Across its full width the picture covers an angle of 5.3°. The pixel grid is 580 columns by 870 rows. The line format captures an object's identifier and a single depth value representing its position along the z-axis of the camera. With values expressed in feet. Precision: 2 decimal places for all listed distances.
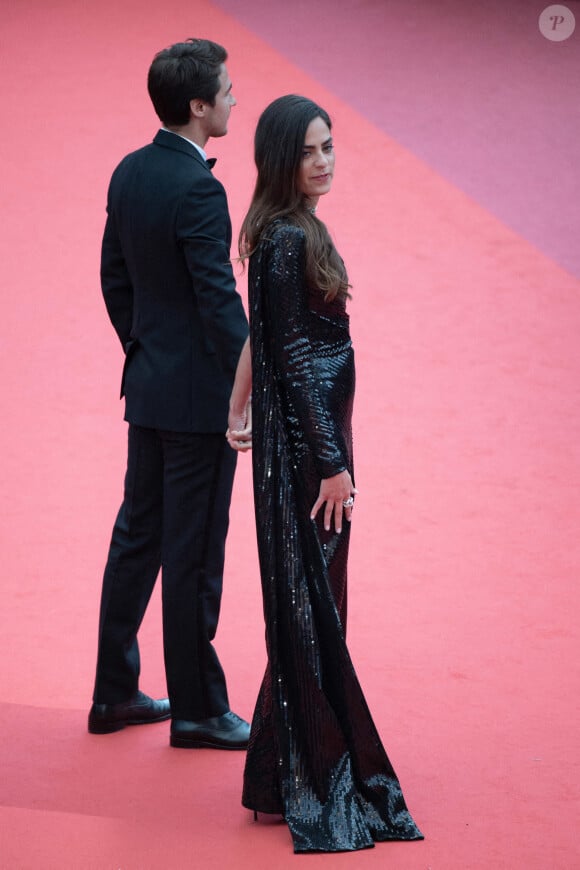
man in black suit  51.56
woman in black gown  50.18
